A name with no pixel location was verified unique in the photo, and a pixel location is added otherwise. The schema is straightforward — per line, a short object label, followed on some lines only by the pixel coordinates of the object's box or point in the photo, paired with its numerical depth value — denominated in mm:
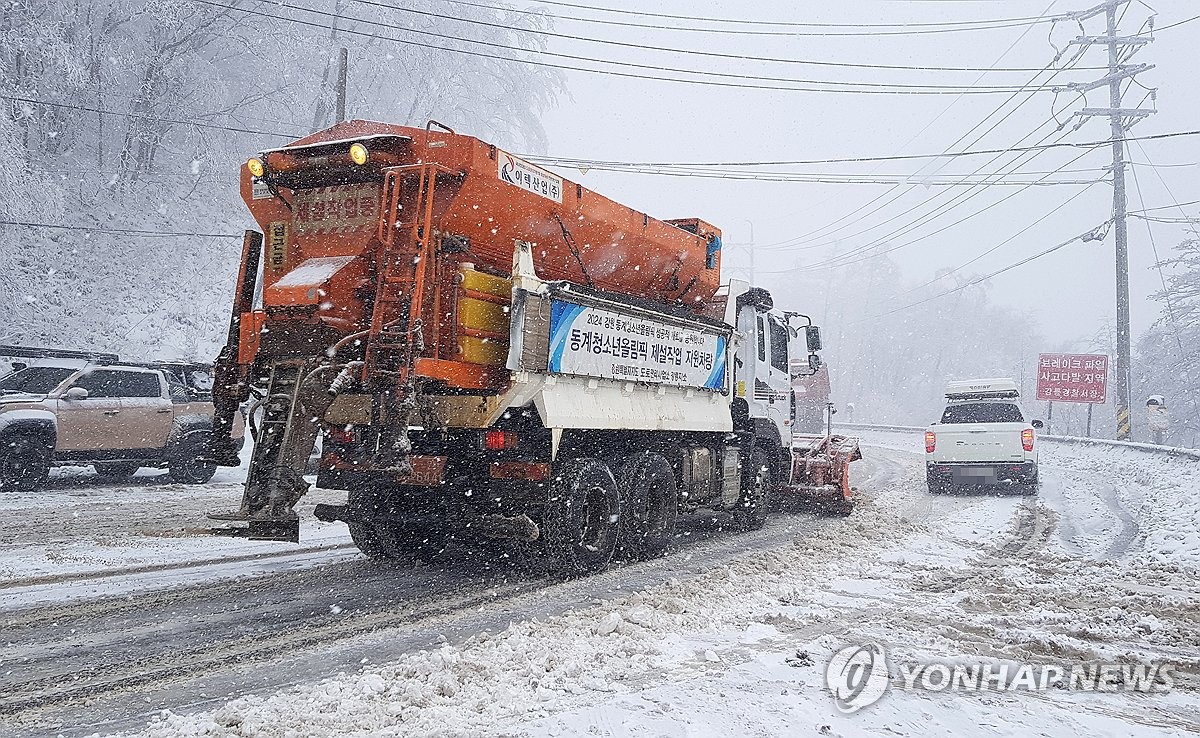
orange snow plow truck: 6059
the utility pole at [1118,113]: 24875
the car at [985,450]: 14922
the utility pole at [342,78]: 20547
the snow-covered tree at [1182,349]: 39406
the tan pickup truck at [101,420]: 11703
